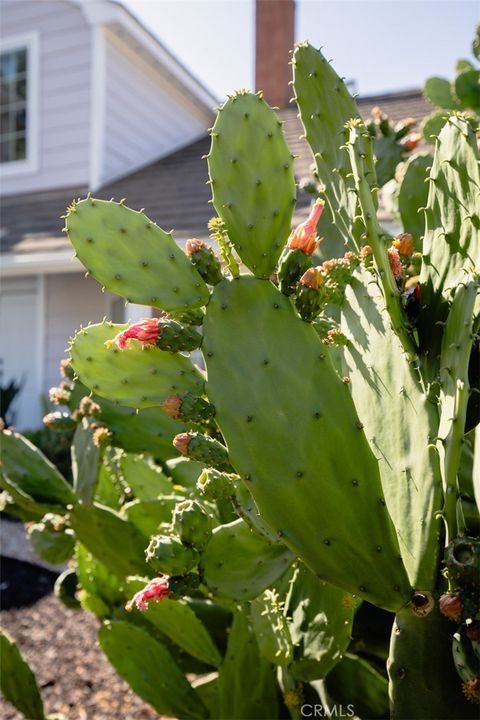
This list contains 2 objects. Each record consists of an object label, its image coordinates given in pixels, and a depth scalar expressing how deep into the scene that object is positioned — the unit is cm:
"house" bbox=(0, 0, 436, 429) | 919
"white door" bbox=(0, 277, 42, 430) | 954
